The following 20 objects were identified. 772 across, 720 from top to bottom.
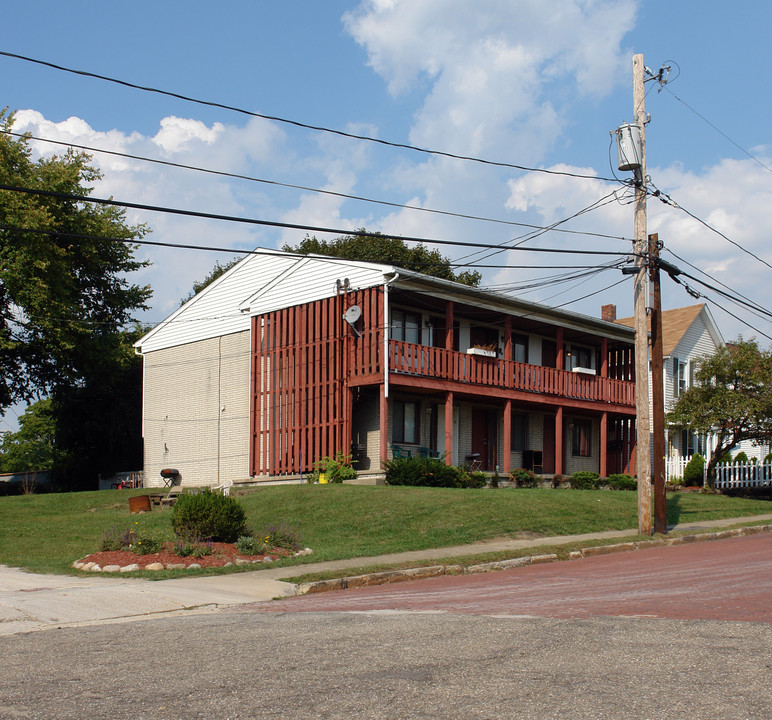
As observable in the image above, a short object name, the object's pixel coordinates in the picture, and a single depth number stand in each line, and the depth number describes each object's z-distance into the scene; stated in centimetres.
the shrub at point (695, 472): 3556
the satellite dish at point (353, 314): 2614
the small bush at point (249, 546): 1528
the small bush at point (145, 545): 1509
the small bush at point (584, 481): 3025
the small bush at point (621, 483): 3120
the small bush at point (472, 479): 2563
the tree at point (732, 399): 3053
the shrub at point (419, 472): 2448
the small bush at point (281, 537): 1619
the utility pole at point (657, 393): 1916
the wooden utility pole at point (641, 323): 1888
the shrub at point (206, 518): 1574
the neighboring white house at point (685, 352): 4059
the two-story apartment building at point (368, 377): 2683
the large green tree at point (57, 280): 3288
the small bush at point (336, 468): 2573
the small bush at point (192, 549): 1485
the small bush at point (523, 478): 2872
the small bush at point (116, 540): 1566
